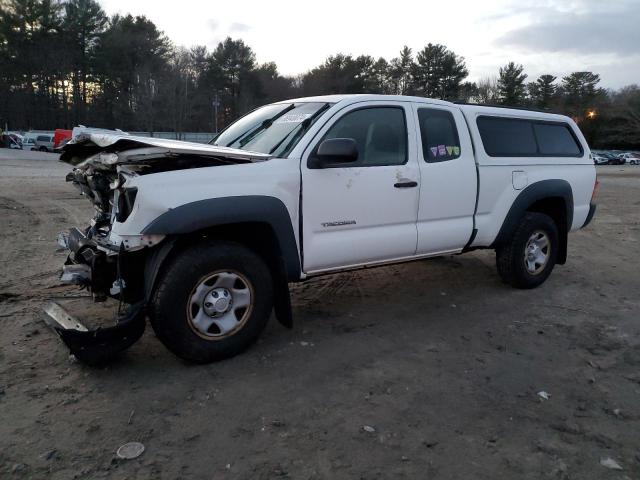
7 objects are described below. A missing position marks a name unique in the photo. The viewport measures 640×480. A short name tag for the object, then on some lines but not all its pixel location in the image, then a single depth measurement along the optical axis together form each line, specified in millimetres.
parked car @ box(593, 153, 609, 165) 58688
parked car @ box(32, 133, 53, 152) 41750
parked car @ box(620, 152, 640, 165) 59500
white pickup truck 3484
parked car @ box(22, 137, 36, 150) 41938
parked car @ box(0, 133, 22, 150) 41891
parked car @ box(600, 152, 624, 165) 59250
